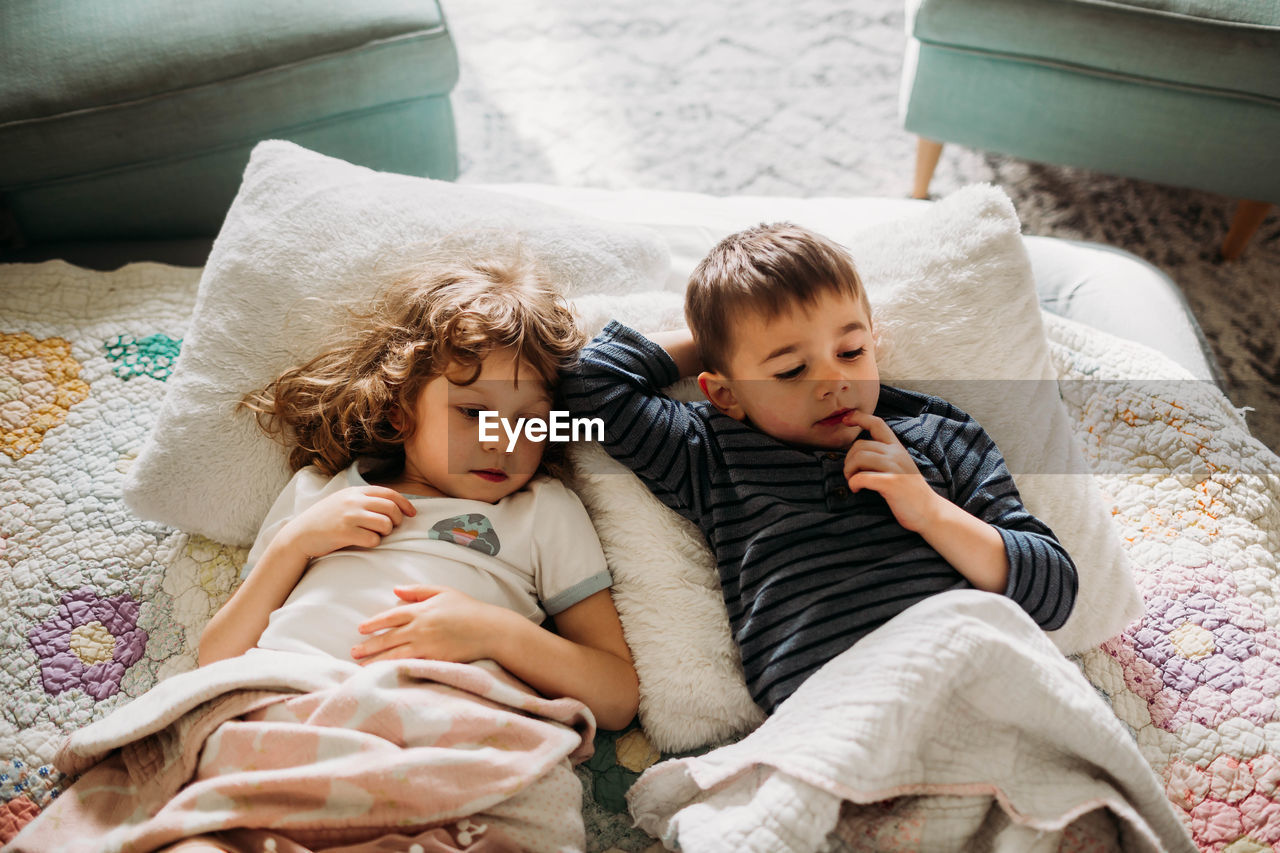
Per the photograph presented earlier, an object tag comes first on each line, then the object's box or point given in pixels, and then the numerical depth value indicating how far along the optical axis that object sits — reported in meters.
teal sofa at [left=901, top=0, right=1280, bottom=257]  1.49
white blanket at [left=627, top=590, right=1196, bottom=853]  0.76
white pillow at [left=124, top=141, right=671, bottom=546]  1.05
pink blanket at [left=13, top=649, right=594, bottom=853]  0.78
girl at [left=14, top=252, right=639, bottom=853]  0.78
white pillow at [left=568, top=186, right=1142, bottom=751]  0.95
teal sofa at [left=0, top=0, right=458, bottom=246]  1.34
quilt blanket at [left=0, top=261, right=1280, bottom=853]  0.91
